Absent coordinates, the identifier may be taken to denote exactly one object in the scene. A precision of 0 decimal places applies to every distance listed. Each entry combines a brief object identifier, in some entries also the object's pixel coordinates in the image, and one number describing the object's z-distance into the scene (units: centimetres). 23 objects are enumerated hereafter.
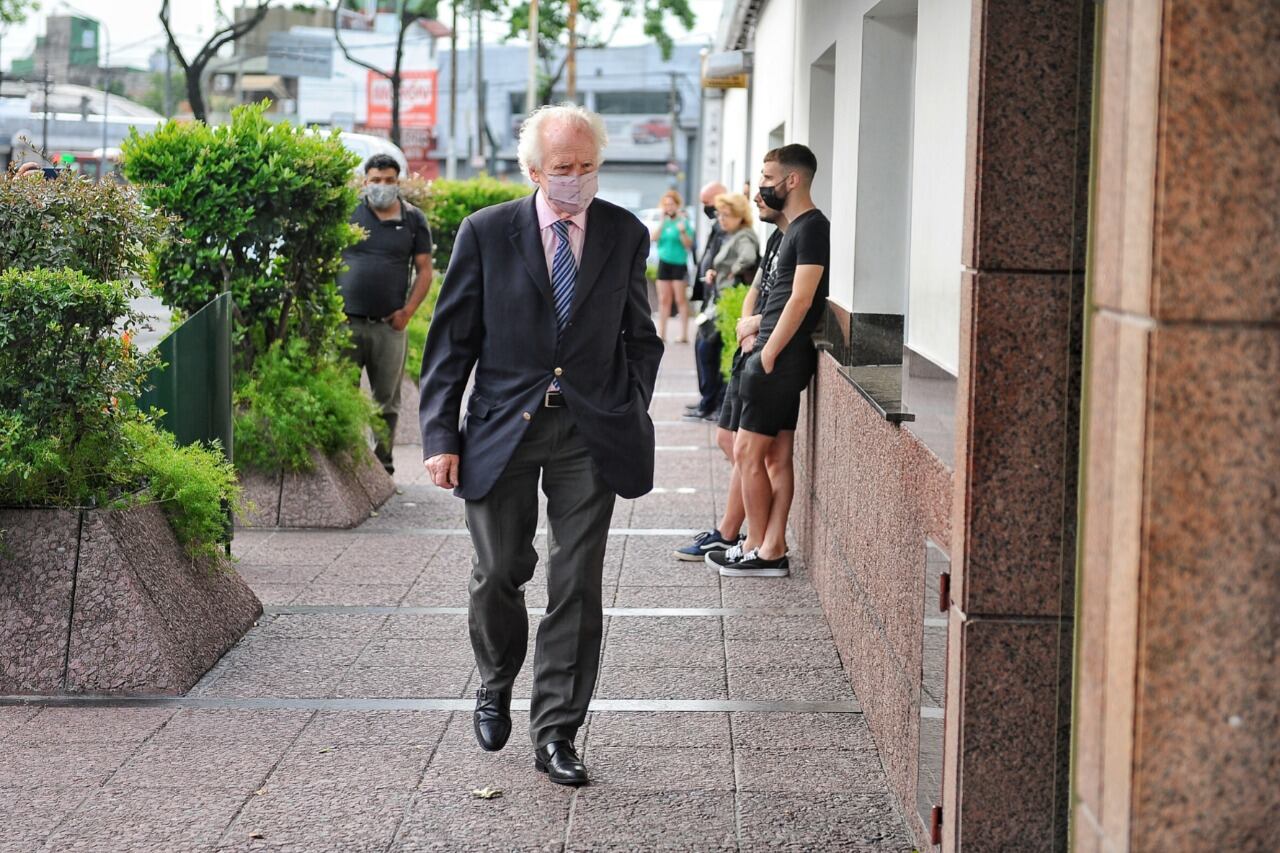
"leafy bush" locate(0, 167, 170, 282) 580
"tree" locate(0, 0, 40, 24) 4516
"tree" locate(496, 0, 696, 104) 4644
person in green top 2084
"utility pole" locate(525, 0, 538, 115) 4162
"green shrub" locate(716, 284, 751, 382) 1076
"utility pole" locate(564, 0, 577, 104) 4378
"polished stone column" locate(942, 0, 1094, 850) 346
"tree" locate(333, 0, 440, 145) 3822
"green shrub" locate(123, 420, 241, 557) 600
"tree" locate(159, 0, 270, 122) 2897
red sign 4156
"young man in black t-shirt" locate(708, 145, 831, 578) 711
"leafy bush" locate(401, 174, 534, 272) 1706
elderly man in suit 464
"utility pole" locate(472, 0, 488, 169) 4651
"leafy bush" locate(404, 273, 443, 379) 1380
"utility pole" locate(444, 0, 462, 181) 4738
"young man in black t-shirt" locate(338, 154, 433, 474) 1004
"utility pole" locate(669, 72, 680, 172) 7385
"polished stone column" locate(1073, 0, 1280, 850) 231
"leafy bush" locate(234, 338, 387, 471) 875
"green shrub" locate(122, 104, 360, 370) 859
